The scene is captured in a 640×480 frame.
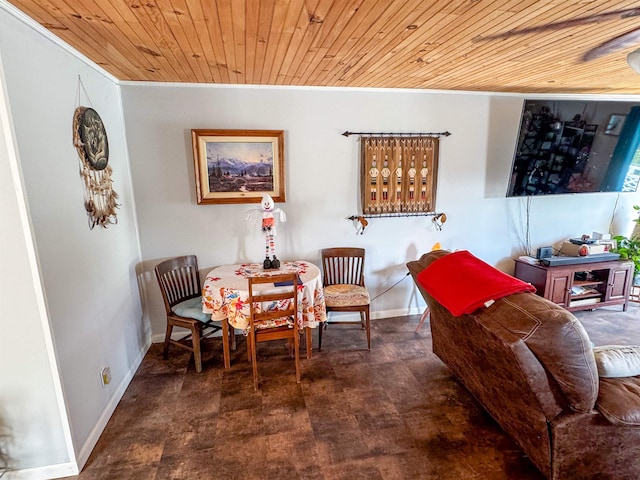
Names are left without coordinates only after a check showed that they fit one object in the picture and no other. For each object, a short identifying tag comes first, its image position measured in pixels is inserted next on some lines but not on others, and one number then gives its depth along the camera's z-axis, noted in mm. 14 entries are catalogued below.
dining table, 2646
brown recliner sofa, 1500
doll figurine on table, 3041
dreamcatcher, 2166
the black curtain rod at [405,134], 3352
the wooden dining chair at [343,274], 3238
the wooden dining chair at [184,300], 2822
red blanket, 1749
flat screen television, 3266
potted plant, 3867
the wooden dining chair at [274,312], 2502
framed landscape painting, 3090
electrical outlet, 2254
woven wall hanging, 3412
